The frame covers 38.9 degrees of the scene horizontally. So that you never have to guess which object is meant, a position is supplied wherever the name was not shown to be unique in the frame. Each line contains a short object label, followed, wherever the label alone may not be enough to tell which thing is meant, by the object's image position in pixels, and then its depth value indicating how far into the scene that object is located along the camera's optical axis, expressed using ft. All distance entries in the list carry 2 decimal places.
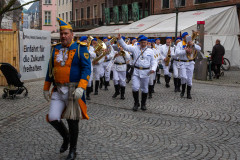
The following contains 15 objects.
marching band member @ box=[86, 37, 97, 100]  33.92
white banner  45.37
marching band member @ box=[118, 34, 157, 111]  27.86
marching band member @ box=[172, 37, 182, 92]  40.19
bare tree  38.70
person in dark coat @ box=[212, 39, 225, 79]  56.29
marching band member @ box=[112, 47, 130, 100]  35.37
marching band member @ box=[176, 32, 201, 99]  34.58
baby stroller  33.60
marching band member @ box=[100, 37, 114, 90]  38.11
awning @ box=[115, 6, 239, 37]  73.61
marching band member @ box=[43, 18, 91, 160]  15.20
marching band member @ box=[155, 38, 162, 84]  47.10
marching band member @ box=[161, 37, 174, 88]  43.36
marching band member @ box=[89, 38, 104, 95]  36.11
